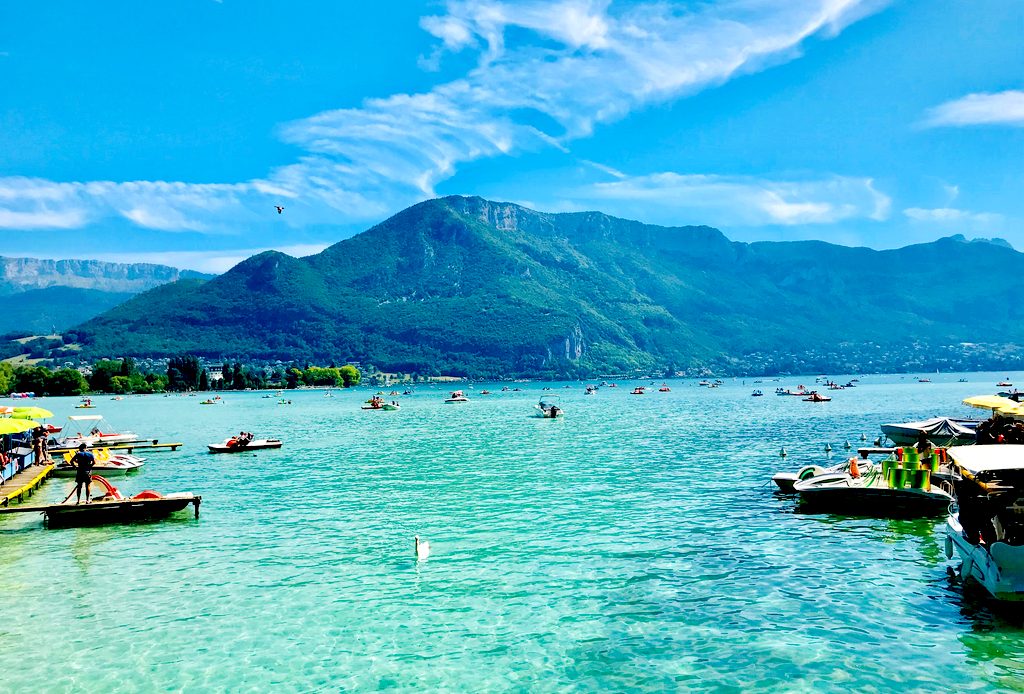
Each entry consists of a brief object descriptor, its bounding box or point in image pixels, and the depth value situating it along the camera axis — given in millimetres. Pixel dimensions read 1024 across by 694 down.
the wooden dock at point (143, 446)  63000
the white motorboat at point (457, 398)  173438
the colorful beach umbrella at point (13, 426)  36094
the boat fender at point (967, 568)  19788
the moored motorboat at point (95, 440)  60425
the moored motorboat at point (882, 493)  29922
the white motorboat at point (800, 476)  34781
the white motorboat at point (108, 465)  50688
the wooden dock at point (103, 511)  30969
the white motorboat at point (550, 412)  107125
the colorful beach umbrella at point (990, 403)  40594
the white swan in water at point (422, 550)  24703
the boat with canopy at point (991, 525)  17750
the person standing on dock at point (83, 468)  31781
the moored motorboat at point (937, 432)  46219
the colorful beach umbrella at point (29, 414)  46519
